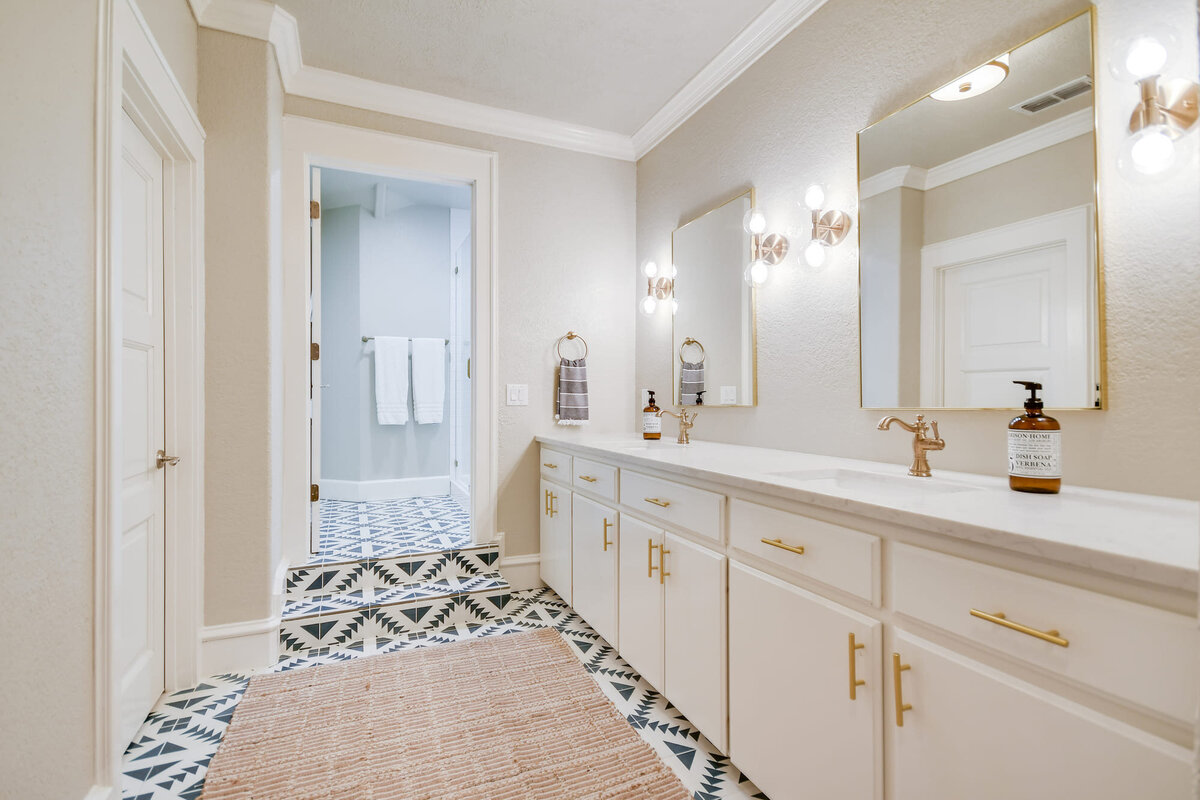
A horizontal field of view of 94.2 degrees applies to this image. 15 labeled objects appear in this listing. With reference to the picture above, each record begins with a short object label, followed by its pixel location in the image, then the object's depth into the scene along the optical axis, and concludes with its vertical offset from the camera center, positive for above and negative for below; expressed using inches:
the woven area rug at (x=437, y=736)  59.5 -40.9
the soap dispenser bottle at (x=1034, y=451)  46.6 -4.2
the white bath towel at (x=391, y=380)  185.6 +7.8
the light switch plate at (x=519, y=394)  118.5 +1.9
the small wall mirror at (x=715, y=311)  95.2 +16.9
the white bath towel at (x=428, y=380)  191.6 +8.0
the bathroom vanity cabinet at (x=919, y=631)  28.9 -16.3
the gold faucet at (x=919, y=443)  60.3 -4.5
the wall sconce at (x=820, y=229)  76.7 +24.2
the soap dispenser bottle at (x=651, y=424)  110.5 -4.3
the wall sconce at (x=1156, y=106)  44.3 +23.8
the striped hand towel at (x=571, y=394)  120.8 +1.9
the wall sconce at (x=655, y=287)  118.0 +24.9
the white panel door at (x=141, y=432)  66.9 -3.7
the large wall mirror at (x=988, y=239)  51.2 +17.3
